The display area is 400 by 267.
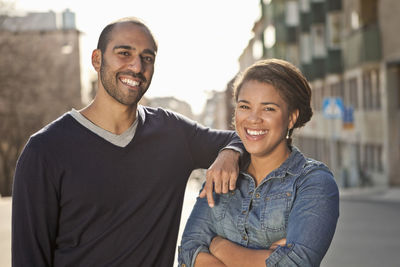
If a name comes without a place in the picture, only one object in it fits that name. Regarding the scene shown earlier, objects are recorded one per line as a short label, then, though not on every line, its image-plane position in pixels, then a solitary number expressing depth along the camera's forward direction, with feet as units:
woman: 10.57
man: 11.27
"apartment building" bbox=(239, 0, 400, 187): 88.74
